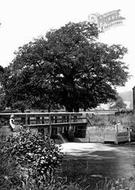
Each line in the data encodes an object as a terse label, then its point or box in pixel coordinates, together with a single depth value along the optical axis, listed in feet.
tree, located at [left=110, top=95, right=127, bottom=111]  420.03
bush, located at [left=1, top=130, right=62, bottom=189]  27.99
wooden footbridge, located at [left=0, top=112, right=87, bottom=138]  84.59
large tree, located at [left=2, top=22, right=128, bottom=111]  143.02
